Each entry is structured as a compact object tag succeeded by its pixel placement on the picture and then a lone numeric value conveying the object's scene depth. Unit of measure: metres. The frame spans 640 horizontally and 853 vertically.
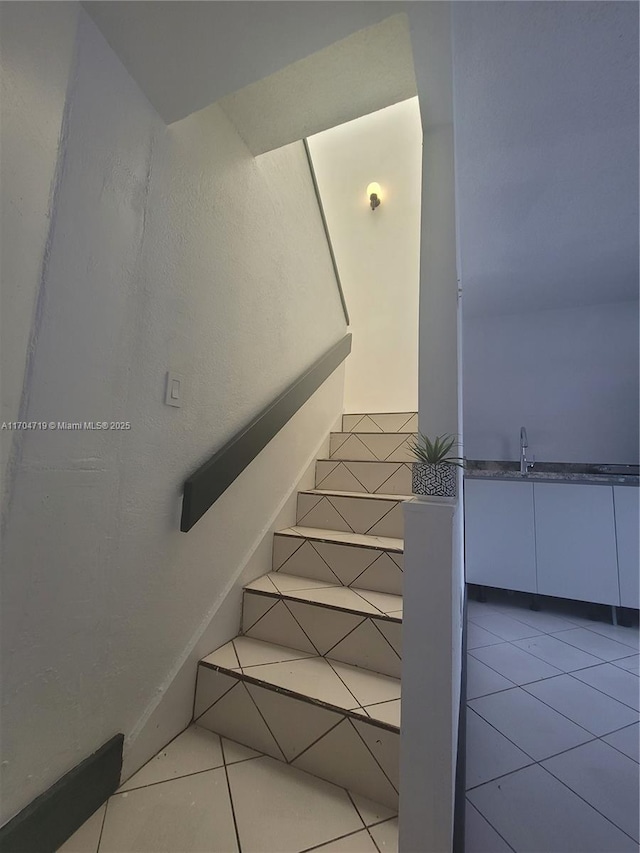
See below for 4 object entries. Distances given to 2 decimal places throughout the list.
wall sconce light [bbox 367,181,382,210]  3.04
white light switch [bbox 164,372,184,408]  1.10
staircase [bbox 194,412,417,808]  0.96
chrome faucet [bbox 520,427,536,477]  3.04
